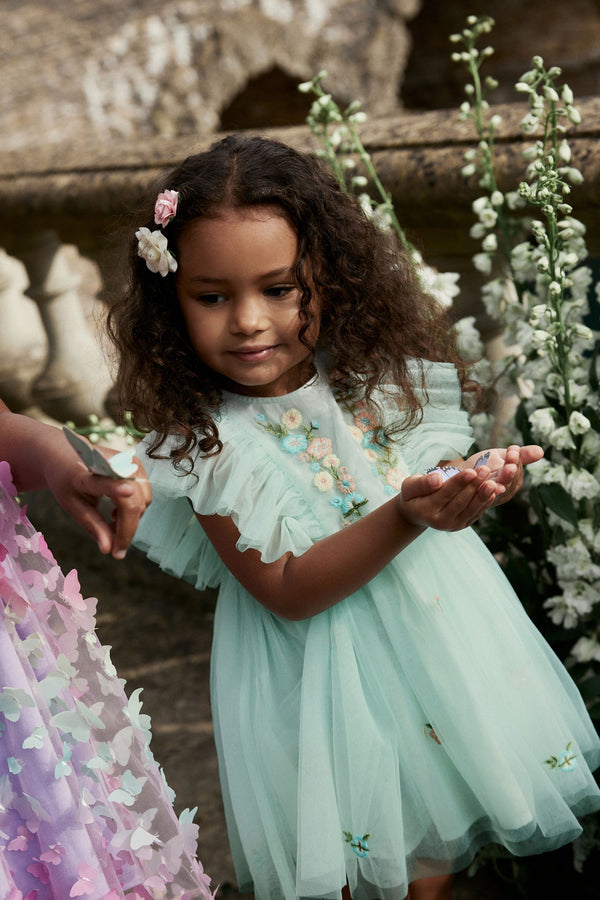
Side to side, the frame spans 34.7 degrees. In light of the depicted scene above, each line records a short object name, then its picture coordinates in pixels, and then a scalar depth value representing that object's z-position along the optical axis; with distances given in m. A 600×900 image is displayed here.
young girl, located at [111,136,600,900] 1.38
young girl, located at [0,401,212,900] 1.12
